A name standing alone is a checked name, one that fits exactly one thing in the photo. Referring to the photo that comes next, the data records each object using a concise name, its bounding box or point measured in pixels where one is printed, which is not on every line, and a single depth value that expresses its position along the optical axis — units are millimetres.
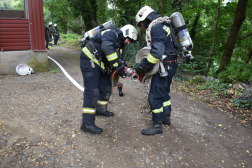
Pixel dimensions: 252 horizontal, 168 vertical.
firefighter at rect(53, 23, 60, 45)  17658
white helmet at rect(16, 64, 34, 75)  7271
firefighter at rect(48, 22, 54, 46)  16666
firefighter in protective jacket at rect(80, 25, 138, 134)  3182
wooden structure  7371
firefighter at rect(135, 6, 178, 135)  3094
